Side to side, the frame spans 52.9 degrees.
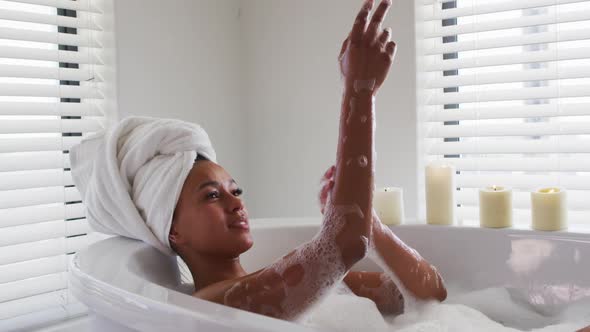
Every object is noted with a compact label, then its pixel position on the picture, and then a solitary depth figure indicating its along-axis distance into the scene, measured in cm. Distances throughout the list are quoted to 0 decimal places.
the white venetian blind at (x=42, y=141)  171
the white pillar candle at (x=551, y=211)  149
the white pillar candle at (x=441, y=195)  163
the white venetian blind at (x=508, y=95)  177
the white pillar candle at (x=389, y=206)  165
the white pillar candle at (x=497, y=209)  156
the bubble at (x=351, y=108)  103
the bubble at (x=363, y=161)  102
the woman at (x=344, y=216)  102
